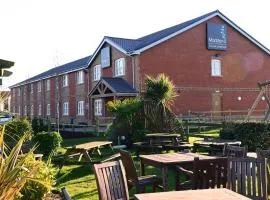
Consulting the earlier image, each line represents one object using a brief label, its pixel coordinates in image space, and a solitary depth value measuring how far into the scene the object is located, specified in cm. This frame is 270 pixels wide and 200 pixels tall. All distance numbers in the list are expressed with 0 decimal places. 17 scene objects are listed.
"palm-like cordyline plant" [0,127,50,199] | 306
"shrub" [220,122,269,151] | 1082
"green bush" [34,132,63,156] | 969
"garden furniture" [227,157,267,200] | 392
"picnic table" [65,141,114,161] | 885
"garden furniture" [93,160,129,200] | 377
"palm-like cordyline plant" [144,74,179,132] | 1282
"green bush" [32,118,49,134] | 1818
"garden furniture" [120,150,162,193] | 483
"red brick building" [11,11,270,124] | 2248
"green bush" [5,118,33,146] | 1020
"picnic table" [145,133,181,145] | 1038
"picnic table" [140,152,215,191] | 523
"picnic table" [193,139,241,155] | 893
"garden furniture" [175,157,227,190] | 418
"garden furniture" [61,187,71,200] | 321
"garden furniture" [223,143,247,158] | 543
